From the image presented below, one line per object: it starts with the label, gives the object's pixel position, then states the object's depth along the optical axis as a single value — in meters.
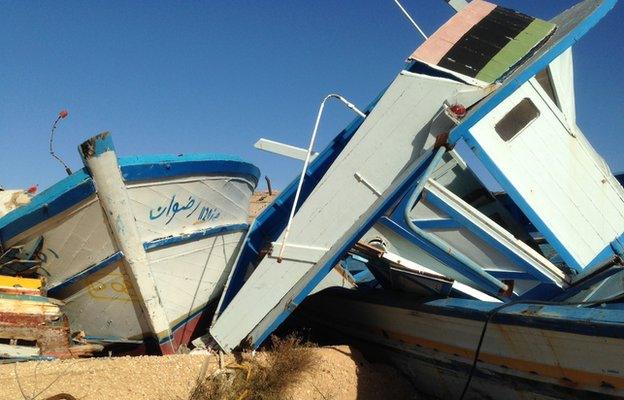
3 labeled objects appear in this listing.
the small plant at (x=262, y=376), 3.99
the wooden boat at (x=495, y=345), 2.97
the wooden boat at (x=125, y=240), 4.29
